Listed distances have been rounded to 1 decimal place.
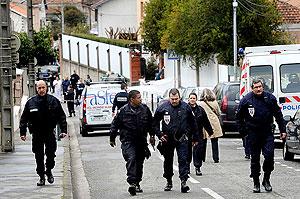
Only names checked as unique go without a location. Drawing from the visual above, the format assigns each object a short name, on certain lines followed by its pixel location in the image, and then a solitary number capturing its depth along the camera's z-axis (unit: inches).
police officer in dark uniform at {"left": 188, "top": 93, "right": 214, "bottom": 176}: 795.4
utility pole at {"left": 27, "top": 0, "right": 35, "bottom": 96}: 1439.2
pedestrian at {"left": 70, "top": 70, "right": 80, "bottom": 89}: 2259.1
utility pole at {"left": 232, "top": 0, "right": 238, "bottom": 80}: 1777.8
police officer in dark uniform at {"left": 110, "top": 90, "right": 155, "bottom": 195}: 658.8
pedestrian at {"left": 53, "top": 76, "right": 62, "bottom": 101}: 1981.2
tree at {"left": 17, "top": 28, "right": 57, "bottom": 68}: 1486.2
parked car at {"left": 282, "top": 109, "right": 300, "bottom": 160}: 869.2
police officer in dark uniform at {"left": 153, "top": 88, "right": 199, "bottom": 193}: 657.0
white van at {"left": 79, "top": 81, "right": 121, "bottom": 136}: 1384.1
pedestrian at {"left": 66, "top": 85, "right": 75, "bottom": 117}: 1923.0
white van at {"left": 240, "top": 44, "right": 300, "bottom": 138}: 1059.9
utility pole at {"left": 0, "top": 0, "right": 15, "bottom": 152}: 1015.0
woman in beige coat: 875.4
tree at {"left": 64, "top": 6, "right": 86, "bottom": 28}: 4940.9
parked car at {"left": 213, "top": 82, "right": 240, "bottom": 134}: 1256.1
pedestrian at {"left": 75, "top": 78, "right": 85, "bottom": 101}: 2274.9
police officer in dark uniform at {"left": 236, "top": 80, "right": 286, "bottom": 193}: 644.7
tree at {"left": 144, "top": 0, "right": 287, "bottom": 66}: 2014.0
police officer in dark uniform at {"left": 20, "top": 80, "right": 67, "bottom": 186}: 685.9
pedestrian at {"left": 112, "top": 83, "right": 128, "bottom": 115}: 1246.6
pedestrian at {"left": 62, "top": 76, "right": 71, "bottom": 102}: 2184.5
